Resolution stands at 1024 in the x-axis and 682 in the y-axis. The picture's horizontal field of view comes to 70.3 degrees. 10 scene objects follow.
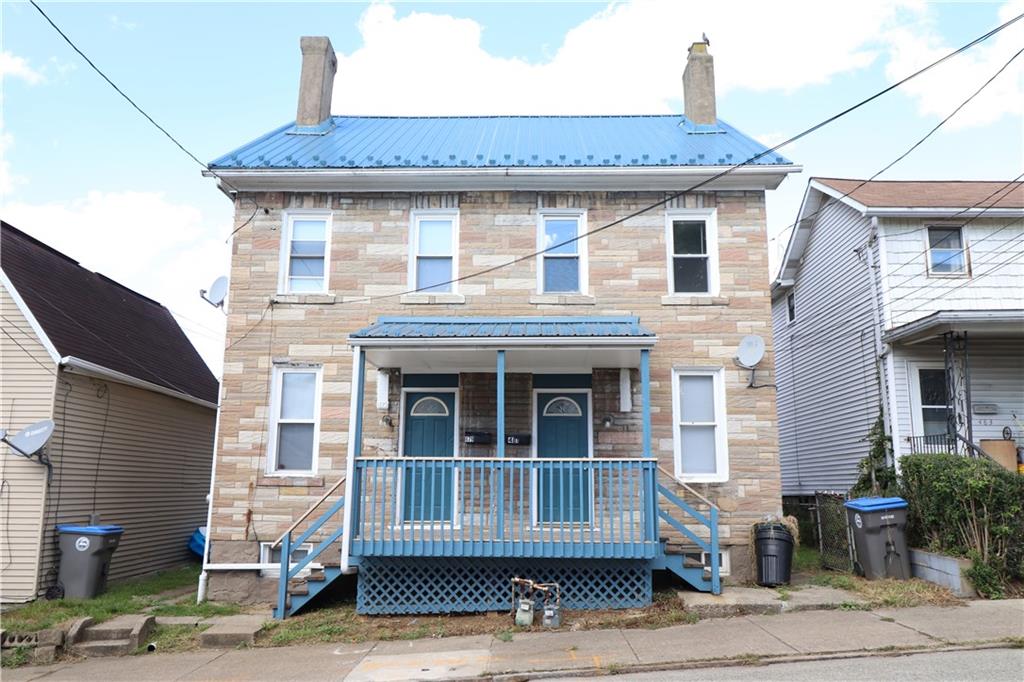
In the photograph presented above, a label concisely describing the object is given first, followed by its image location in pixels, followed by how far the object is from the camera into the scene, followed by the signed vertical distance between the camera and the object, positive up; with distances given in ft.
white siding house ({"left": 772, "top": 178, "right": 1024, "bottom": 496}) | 40.19 +8.10
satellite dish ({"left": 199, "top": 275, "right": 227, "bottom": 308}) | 37.14 +7.79
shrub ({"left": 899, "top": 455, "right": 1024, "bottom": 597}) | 29.58 -2.56
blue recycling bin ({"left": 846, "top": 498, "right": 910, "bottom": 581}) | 32.40 -3.75
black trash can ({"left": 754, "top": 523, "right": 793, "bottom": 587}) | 32.17 -4.47
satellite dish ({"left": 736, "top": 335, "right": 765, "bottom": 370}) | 35.09 +4.91
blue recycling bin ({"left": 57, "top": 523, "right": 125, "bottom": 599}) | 34.63 -5.35
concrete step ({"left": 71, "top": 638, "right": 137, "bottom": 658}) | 27.48 -7.57
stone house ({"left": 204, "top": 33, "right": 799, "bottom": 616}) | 34.17 +5.50
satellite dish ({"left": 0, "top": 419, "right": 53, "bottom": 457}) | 34.17 +0.32
